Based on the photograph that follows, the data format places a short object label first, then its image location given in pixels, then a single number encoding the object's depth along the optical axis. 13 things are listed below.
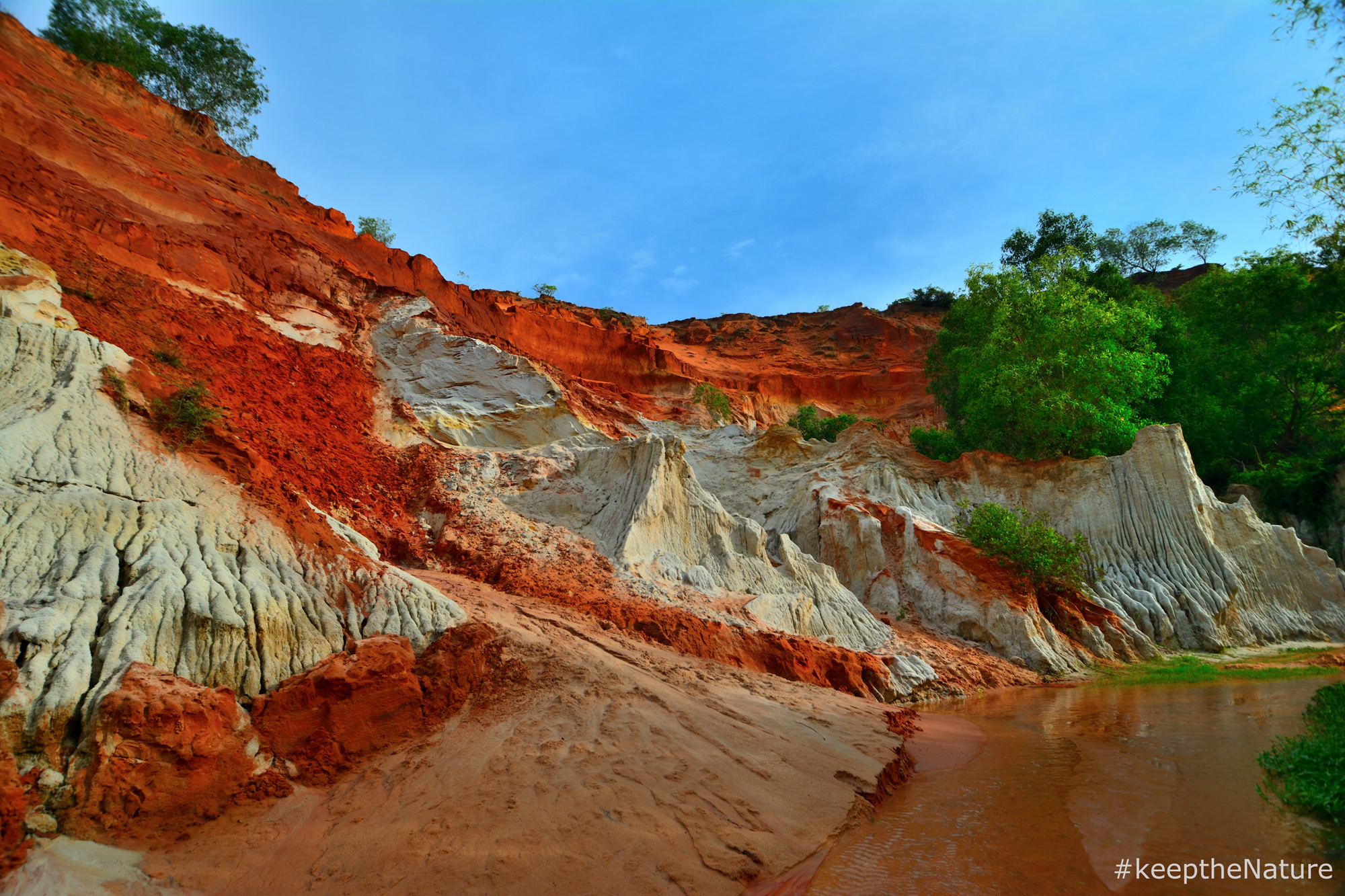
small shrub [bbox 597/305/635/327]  43.75
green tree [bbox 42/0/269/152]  23.97
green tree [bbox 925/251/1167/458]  20.23
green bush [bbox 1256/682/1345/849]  4.46
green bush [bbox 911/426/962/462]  24.91
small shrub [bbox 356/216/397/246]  34.22
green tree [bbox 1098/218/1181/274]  47.03
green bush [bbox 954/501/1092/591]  15.68
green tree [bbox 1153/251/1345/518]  22.22
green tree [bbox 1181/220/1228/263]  46.75
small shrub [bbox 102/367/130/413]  8.09
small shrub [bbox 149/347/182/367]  9.98
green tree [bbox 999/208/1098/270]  35.31
